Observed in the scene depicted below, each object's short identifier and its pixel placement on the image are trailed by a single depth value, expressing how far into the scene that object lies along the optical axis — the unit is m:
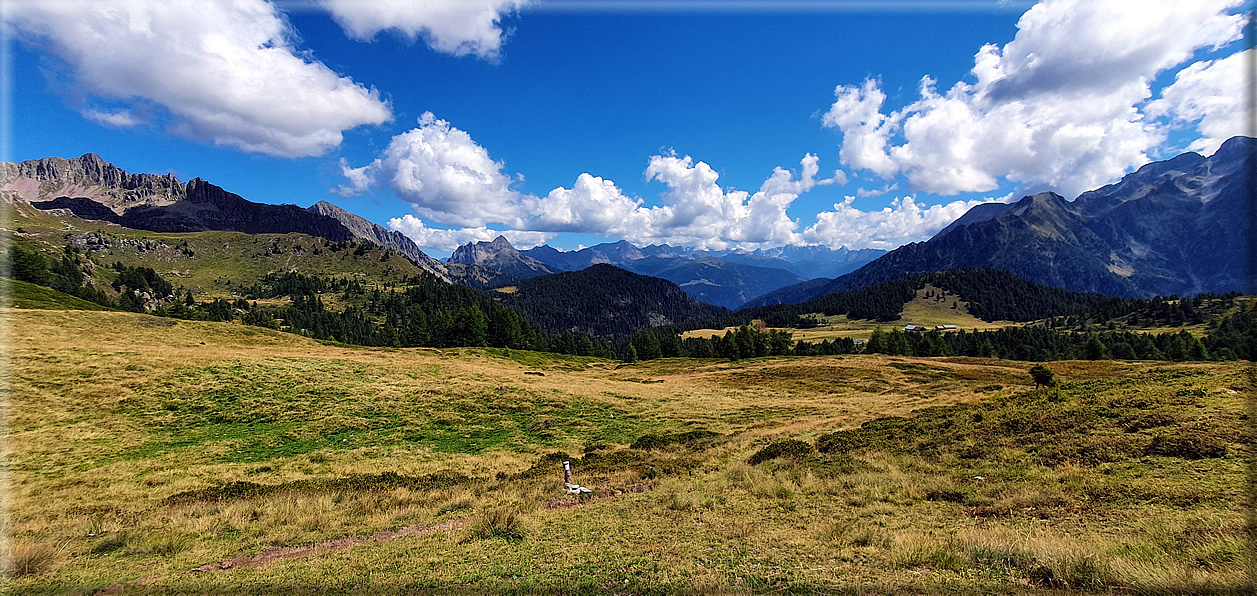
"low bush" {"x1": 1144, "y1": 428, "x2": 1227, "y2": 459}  12.60
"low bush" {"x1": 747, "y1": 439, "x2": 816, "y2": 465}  19.98
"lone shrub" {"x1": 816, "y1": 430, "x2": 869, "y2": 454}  20.48
